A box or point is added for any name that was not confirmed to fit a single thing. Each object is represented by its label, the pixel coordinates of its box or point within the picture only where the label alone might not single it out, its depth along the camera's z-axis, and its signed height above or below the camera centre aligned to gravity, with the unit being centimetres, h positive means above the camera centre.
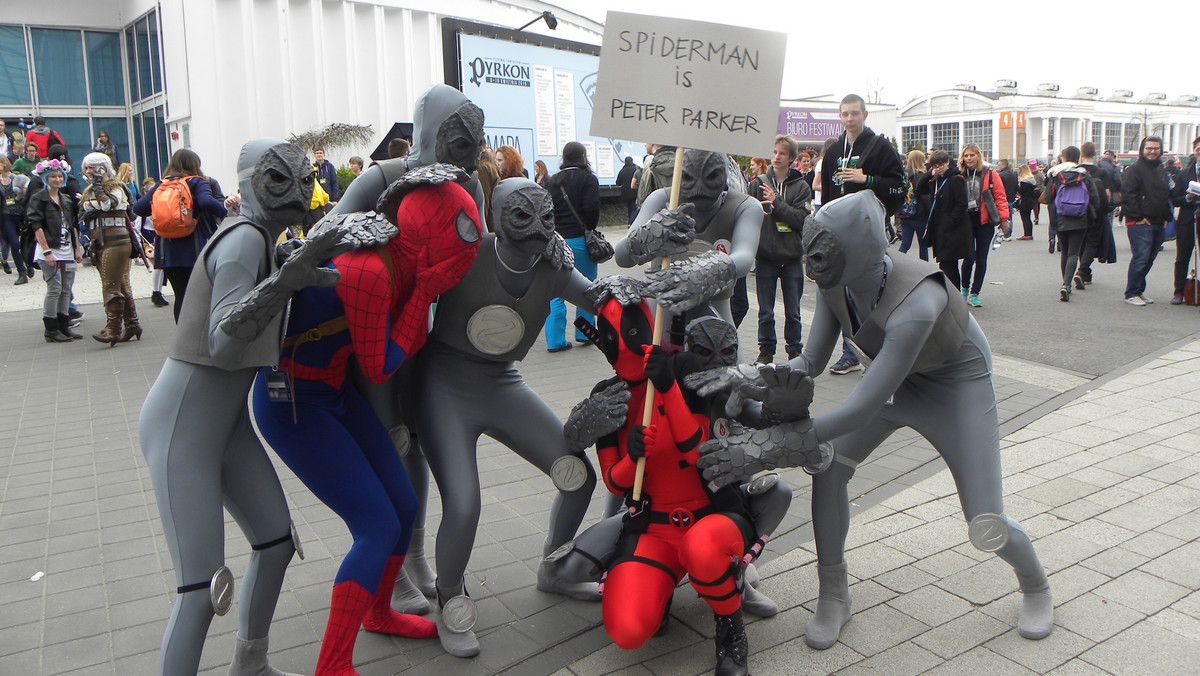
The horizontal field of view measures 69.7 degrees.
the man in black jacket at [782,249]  748 -36
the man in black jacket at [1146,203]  1016 -7
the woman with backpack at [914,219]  1064 -19
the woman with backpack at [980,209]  997 -8
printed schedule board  1573 +241
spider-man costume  276 -47
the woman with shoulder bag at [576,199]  811 +14
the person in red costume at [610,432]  316 -84
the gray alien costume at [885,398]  287 -69
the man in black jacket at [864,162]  713 +36
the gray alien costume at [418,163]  313 +20
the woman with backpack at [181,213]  629 +10
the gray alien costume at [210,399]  250 -51
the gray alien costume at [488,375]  319 -60
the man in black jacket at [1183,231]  1000 -40
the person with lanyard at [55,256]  933 -29
